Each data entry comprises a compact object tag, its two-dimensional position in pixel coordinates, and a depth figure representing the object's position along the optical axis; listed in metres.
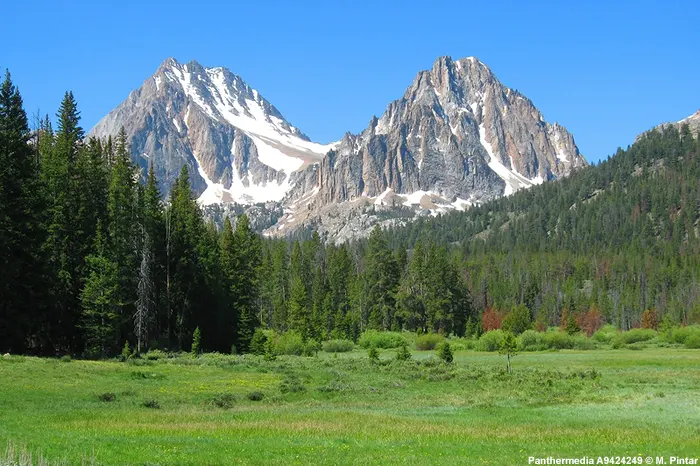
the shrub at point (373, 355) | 66.12
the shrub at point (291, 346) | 86.94
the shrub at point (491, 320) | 137.12
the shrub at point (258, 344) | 76.88
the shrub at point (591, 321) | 136.88
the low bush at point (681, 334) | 103.19
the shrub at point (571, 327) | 117.56
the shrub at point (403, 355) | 69.31
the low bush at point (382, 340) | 102.25
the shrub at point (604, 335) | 116.25
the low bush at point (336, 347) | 97.43
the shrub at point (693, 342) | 99.62
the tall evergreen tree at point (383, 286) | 124.31
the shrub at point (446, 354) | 68.56
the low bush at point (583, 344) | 102.56
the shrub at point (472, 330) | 119.34
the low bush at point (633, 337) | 108.04
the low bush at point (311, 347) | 86.75
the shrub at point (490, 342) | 99.38
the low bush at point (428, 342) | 101.25
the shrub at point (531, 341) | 103.06
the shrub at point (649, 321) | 134.12
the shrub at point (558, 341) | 103.88
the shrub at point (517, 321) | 123.56
